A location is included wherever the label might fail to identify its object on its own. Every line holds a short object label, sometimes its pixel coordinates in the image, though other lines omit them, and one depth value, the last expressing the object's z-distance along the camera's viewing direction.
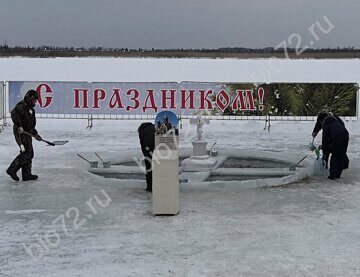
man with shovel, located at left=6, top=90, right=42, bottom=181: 9.70
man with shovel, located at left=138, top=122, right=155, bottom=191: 9.16
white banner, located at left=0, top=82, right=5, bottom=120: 18.47
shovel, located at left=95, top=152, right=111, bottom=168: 11.18
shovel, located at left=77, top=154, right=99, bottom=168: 11.27
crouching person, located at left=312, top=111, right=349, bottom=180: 10.16
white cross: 11.20
